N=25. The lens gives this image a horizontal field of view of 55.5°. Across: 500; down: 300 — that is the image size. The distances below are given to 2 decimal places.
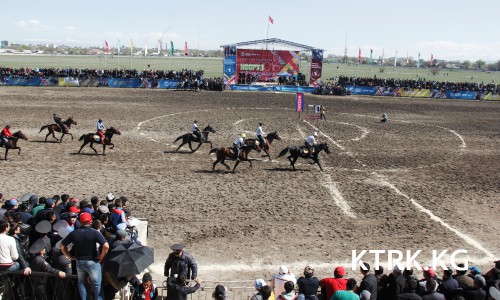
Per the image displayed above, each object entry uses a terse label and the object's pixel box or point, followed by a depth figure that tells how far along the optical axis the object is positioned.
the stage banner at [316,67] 60.06
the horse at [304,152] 21.94
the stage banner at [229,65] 58.16
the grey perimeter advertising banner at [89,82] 56.17
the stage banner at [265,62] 59.41
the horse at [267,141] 22.93
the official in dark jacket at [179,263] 9.62
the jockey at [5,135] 21.75
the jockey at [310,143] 21.95
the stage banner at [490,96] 59.81
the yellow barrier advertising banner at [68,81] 55.34
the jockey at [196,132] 25.00
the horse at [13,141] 21.89
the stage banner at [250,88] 59.22
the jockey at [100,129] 23.74
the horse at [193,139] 24.92
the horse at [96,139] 23.58
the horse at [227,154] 21.42
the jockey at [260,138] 23.88
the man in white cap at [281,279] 8.95
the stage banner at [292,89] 60.12
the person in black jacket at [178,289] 8.27
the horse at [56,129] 26.12
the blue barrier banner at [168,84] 58.12
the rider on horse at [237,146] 21.34
